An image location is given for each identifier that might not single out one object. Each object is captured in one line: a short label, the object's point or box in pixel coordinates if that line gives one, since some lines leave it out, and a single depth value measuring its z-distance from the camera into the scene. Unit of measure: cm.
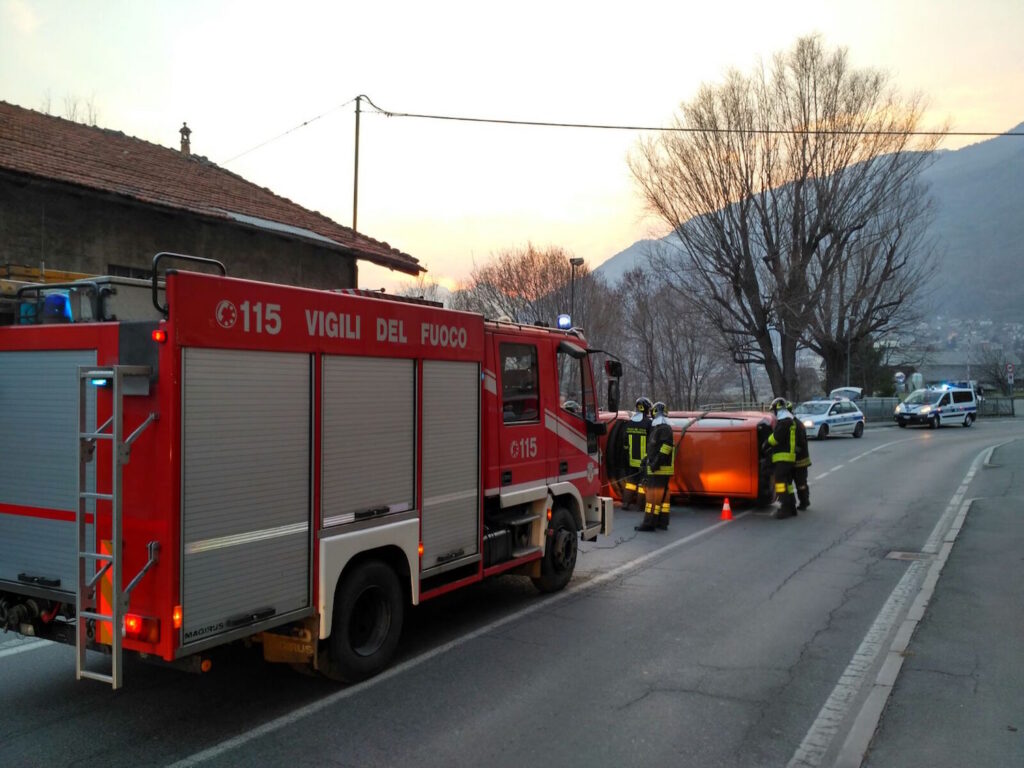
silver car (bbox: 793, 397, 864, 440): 3050
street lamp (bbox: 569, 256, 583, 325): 3331
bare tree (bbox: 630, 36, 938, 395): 3419
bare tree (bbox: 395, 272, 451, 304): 4403
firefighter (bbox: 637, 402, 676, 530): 1116
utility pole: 2242
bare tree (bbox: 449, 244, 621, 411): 4031
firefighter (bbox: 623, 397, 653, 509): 1216
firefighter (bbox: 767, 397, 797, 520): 1219
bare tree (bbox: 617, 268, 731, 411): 5022
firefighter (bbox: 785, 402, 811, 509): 1241
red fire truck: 408
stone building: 1238
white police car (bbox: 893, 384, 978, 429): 3741
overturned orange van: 1282
